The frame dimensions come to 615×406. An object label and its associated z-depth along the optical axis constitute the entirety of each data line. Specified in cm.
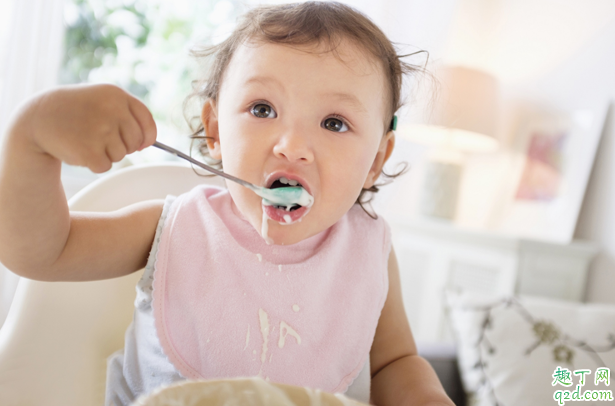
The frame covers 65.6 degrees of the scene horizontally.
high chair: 69
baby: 62
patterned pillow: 107
